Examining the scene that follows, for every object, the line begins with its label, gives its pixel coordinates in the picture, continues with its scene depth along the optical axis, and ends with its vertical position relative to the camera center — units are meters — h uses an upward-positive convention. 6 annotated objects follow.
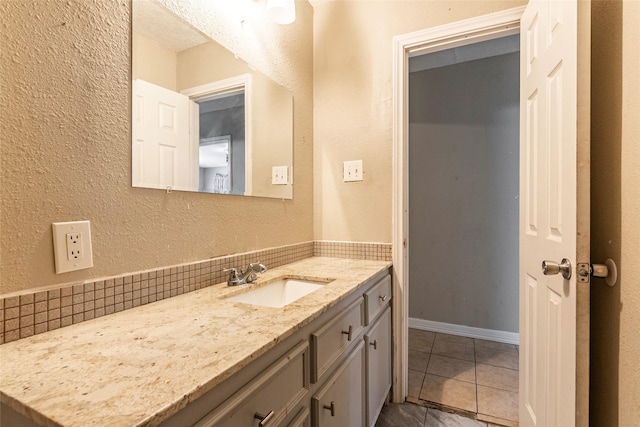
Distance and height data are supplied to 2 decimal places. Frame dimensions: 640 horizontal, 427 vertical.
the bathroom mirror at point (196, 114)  1.01 +0.40
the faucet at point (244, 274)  1.25 -0.26
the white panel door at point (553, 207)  0.91 +0.02
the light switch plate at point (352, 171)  1.89 +0.26
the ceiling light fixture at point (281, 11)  1.48 +0.98
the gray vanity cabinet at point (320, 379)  0.60 -0.45
